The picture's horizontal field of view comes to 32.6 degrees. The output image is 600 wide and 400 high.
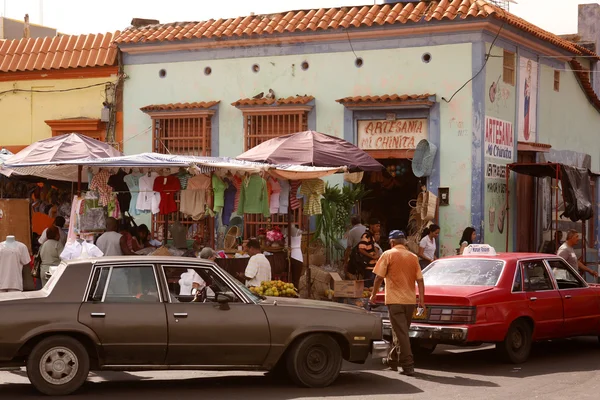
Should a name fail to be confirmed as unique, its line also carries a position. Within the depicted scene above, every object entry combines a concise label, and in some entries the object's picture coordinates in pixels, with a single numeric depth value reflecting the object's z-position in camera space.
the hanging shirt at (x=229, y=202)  17.78
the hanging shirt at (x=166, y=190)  17.64
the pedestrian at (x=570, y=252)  16.52
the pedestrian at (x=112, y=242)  16.84
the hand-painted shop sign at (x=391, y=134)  20.55
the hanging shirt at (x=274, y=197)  17.64
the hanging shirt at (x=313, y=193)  17.69
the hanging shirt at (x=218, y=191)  17.36
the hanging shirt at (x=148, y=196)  17.64
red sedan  12.08
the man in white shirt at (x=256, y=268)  14.80
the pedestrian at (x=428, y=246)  19.14
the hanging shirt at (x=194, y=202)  17.88
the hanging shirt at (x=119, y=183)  18.39
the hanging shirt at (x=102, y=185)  17.14
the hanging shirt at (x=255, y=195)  17.38
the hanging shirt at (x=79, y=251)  15.55
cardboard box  17.22
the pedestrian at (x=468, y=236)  19.31
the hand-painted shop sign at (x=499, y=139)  20.59
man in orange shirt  11.73
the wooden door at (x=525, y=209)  22.12
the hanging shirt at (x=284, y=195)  17.72
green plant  19.45
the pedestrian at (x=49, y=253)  15.87
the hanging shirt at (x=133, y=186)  17.78
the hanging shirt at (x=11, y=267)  14.74
